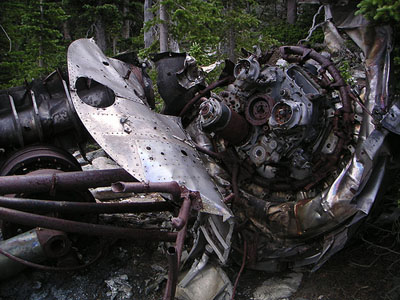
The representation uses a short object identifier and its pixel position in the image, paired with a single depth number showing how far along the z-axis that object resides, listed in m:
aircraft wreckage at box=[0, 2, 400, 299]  3.50
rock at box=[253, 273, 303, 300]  4.02
